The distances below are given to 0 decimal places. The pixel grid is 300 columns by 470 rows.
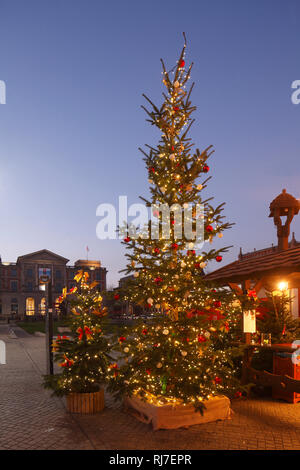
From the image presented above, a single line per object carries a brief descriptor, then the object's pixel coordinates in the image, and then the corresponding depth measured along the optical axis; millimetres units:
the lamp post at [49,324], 11328
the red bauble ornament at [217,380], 7590
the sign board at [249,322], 9079
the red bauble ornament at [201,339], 7465
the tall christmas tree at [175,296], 7410
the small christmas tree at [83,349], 8164
